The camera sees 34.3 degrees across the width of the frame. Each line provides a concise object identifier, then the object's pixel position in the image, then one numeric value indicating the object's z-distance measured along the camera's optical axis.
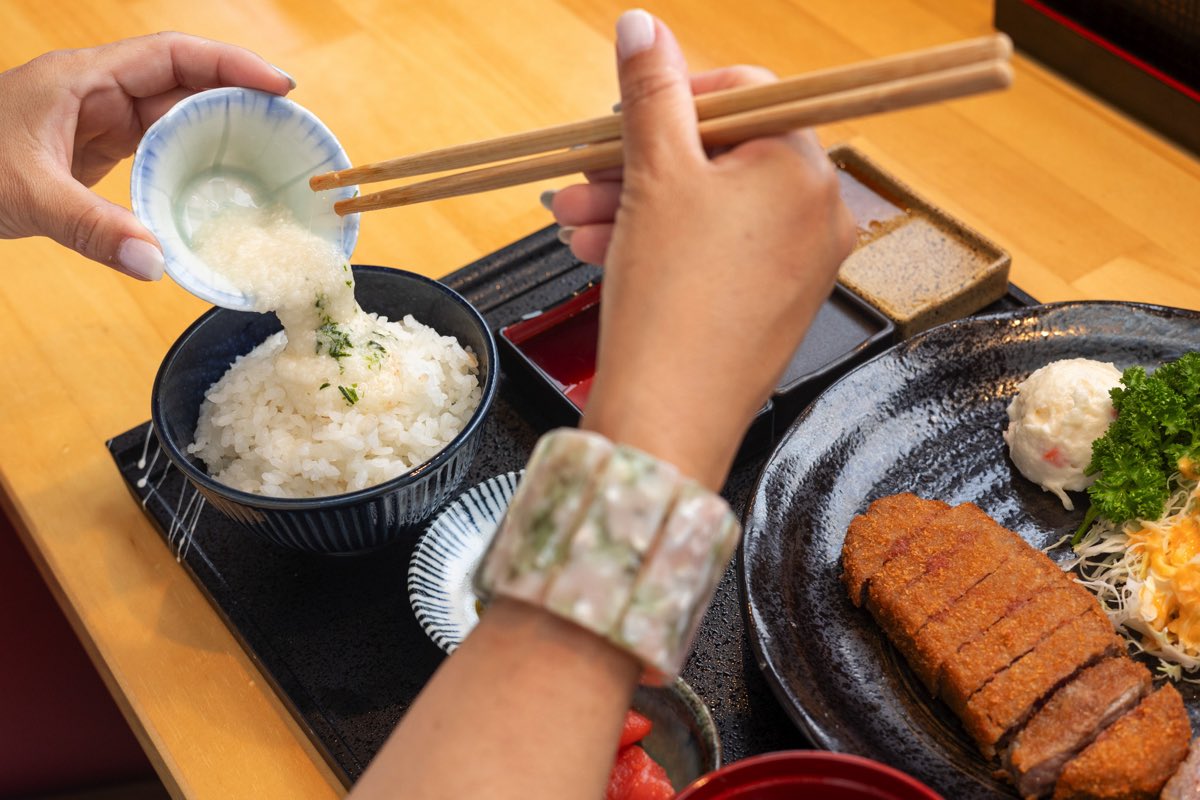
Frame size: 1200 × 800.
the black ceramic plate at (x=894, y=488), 0.62
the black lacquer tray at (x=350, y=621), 0.65
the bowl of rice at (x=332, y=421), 0.66
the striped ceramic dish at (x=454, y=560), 0.66
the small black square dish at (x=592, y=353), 0.72
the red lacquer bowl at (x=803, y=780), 0.55
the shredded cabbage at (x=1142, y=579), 0.63
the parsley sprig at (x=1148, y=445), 0.66
